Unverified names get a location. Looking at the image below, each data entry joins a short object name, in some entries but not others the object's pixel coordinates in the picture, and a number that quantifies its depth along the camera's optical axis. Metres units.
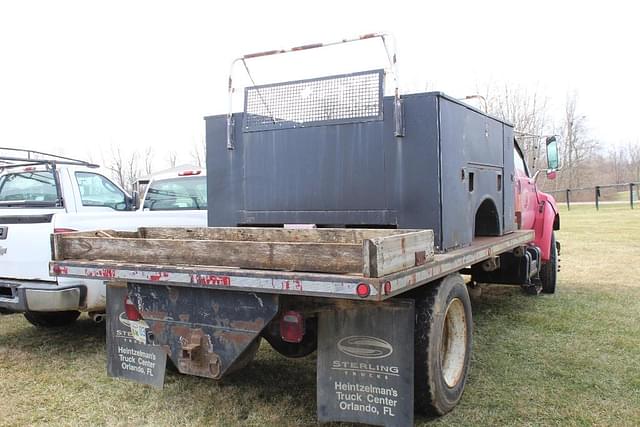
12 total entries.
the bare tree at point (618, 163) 58.47
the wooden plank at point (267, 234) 4.02
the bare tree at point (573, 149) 34.94
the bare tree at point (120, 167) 32.39
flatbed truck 3.14
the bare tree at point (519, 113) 31.35
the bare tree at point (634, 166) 55.12
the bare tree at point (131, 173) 33.72
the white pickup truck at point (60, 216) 4.83
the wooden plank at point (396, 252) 2.73
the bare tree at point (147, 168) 35.88
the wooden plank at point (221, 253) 2.92
